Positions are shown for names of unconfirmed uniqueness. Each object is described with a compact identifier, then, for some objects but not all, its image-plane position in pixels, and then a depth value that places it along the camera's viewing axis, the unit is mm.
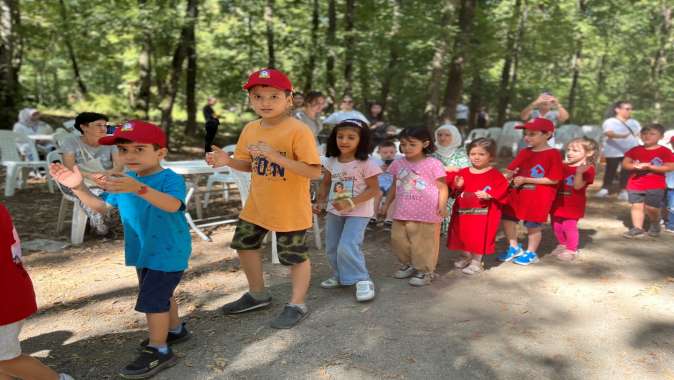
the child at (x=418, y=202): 4156
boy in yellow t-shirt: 3127
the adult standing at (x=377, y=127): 8641
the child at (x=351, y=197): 3850
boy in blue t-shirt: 2656
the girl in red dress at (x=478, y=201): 4473
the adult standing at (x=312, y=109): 6695
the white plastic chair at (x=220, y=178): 6538
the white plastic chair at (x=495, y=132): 14828
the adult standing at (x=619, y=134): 8523
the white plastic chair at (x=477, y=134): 13648
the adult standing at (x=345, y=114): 7415
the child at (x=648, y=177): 5988
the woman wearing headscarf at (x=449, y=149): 5396
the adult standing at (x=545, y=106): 6429
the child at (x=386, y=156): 6488
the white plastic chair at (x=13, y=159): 7695
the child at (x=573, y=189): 4965
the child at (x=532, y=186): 4777
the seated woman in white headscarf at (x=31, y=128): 8930
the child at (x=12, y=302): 2223
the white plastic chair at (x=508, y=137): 15141
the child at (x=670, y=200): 6246
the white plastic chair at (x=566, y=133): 13547
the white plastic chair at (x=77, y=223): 5478
